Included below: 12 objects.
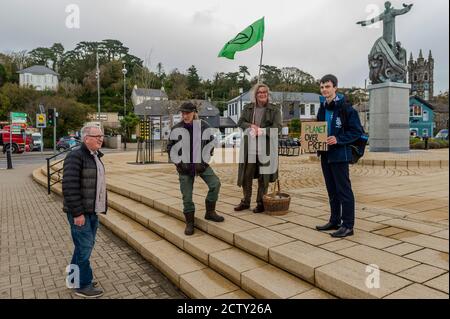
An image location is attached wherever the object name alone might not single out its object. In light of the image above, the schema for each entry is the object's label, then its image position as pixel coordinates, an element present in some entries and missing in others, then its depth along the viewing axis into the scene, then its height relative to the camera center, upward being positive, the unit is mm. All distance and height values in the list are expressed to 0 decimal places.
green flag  5052 +1530
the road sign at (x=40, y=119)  21534 +1473
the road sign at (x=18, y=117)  31088 +2373
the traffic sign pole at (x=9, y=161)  18428 -983
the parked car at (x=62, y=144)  30200 -126
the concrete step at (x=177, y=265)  3230 -1382
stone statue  15266 +3917
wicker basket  4805 -872
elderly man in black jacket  3215 -522
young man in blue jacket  3623 +7
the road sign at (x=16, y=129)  28700 +1164
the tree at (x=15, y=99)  43719 +5606
